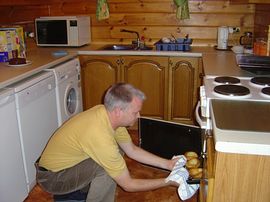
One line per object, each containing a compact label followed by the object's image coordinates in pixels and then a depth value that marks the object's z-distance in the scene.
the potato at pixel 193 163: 1.57
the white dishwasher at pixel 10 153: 1.73
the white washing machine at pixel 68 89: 2.52
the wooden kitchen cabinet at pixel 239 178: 0.94
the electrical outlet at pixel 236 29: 3.16
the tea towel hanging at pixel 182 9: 3.06
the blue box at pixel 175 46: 3.01
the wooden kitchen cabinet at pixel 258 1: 2.16
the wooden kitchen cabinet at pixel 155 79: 2.98
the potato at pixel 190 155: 1.66
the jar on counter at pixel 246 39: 3.19
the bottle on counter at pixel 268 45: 2.25
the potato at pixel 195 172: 1.49
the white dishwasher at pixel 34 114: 1.94
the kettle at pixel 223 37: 3.04
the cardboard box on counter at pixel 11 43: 2.44
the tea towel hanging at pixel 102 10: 3.21
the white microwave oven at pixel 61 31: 3.13
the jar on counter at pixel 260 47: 2.34
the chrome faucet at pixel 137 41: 3.29
